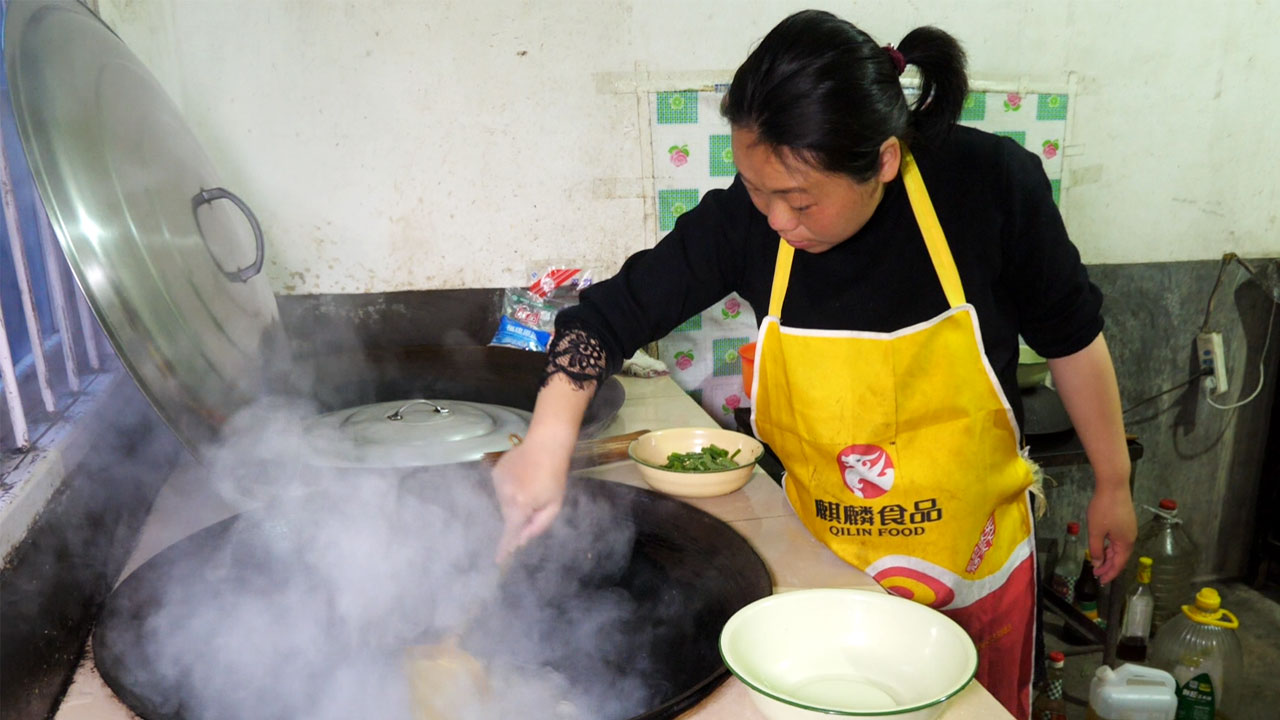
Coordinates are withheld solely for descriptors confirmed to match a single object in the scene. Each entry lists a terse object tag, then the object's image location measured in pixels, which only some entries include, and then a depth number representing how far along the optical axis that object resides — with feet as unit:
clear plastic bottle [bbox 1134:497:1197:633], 10.30
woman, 4.59
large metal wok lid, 3.25
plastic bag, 7.70
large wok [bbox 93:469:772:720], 3.42
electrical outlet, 10.09
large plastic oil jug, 8.60
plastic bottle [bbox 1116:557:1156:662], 9.35
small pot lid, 4.91
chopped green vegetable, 5.12
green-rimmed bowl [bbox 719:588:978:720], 3.06
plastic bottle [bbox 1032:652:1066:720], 8.10
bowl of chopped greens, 4.87
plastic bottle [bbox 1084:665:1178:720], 7.55
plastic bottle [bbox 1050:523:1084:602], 9.86
